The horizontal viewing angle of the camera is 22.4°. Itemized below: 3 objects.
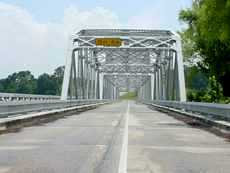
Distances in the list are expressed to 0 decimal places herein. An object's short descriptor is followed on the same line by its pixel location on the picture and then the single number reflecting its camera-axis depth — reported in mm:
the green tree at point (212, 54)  44156
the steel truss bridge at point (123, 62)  56000
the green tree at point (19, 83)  102025
